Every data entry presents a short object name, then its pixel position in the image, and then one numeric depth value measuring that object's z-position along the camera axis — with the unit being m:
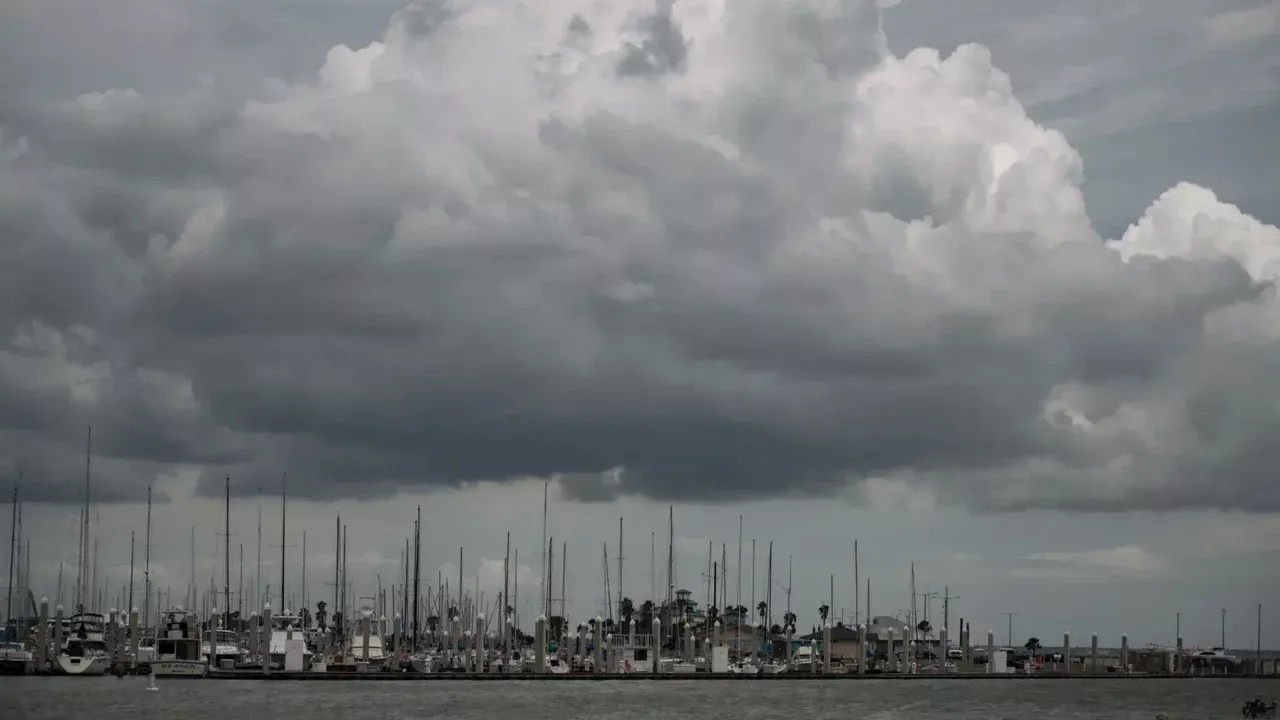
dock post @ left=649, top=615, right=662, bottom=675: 186.05
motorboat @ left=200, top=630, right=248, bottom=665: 180.12
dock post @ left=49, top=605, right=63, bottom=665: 173.25
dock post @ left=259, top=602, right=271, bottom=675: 160.25
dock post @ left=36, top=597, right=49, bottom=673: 164.00
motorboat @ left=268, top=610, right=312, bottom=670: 170.88
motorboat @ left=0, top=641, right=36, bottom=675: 170.00
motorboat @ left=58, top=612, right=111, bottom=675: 170.12
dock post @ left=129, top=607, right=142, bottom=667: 175.54
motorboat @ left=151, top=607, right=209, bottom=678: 161.25
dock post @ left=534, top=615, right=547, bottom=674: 175.62
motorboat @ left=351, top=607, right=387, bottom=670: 179.38
